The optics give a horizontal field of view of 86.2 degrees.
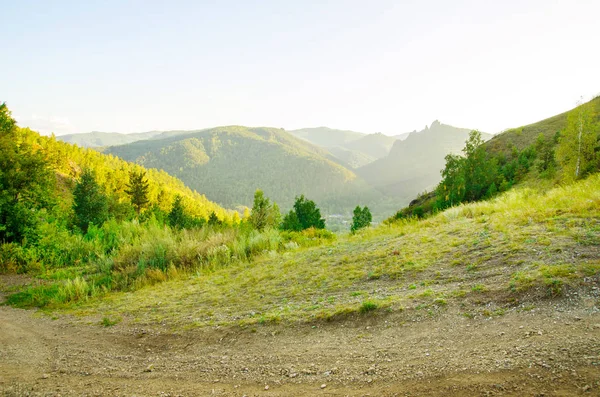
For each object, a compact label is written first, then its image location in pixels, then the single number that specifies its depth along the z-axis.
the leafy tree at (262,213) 23.39
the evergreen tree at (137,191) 55.16
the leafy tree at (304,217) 30.31
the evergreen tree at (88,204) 30.95
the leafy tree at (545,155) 21.41
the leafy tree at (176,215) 32.31
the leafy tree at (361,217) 32.72
